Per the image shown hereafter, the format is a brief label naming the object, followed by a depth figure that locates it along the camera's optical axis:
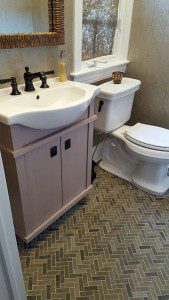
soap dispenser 1.46
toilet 1.70
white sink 0.96
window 1.64
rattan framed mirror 1.20
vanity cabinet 1.10
